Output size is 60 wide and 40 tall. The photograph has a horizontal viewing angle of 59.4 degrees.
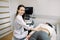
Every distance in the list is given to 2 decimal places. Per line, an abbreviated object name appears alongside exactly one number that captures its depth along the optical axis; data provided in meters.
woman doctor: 1.06
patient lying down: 1.05
